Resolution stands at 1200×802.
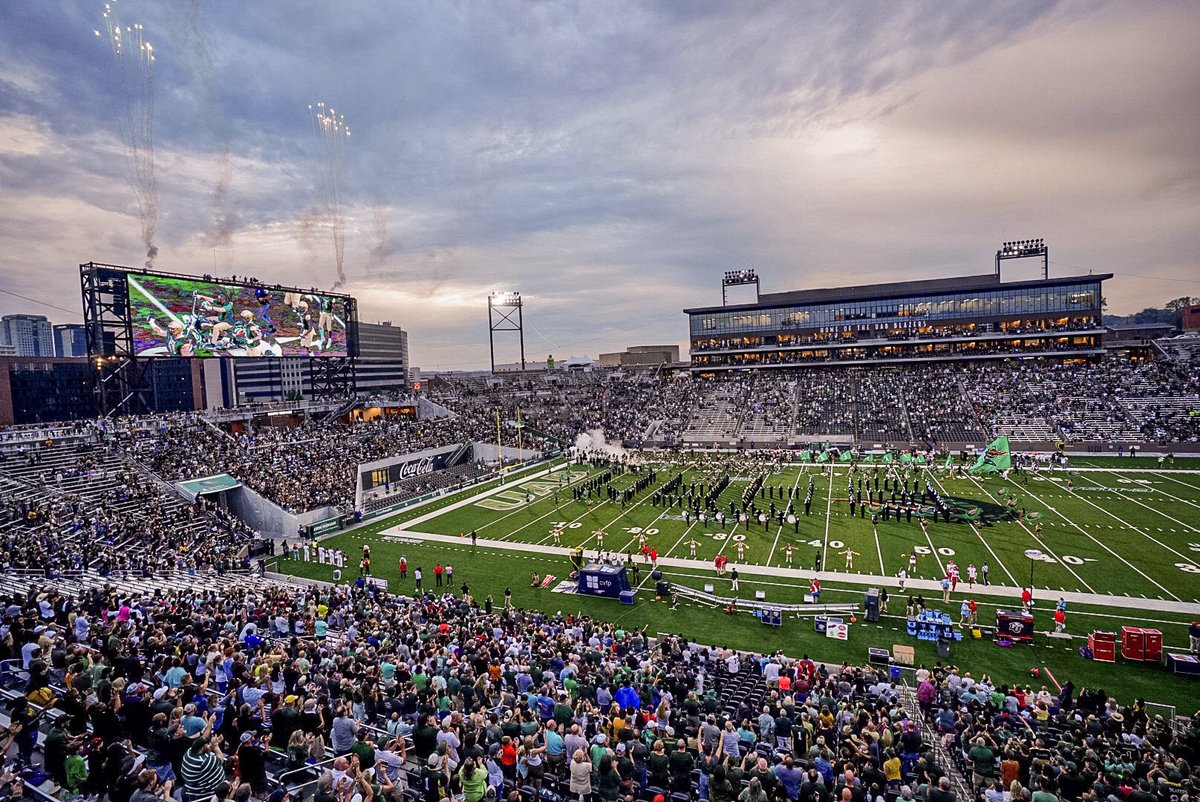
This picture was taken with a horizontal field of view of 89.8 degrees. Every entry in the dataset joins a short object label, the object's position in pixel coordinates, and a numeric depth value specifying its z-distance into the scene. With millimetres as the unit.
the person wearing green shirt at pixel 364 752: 7113
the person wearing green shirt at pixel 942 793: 6914
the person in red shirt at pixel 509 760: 7738
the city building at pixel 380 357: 125438
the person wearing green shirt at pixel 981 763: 8430
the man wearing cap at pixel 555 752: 7945
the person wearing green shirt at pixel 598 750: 7699
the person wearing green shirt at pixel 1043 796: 6801
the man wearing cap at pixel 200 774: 6324
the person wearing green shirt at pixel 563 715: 8922
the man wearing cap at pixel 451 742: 7531
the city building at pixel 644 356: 113062
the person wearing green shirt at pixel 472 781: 6781
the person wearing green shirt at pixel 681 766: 7406
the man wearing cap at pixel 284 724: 7891
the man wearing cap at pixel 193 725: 7383
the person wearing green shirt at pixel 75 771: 6512
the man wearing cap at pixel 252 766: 6719
